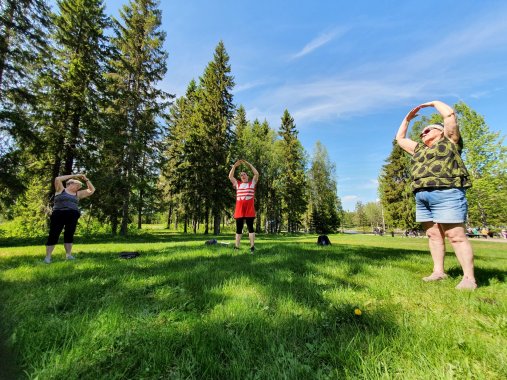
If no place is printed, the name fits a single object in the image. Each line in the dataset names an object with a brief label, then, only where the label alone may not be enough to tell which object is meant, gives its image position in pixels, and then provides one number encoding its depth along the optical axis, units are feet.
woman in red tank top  23.68
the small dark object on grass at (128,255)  19.42
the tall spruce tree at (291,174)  134.31
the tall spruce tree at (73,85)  52.37
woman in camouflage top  10.94
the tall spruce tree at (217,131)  91.50
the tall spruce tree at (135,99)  59.41
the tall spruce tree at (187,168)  96.41
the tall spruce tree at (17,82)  39.22
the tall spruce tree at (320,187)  163.02
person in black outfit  19.31
